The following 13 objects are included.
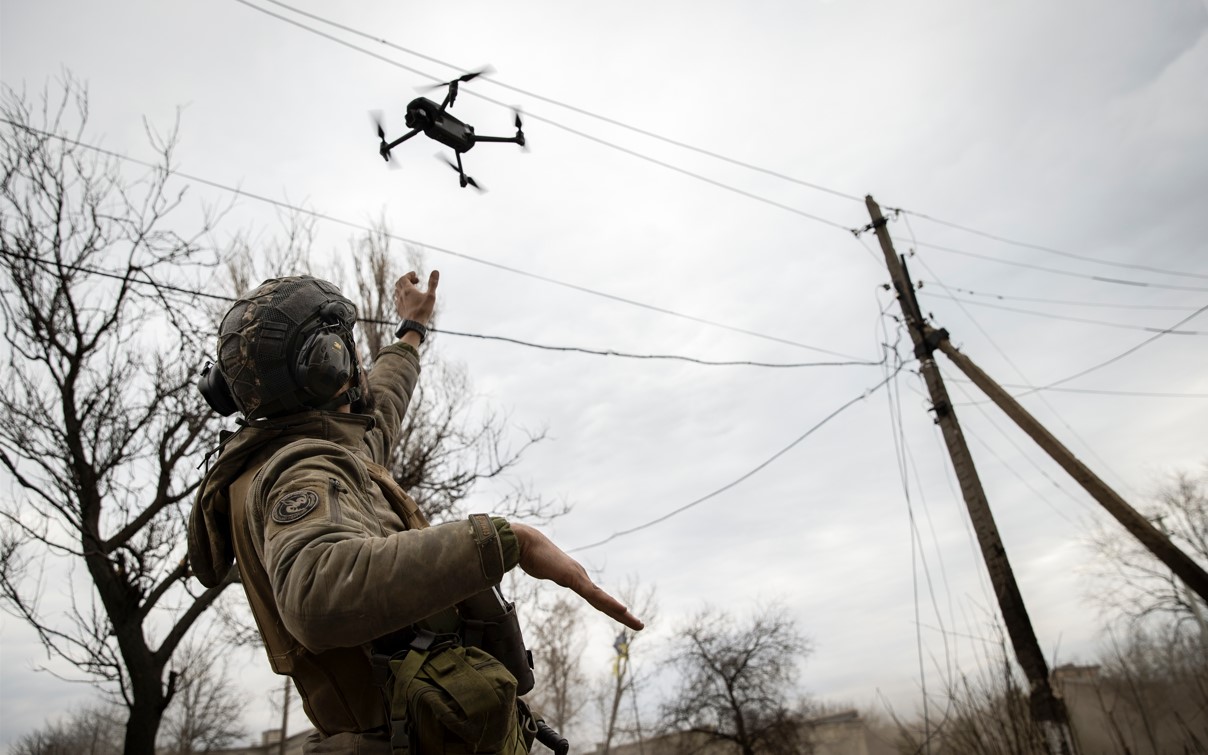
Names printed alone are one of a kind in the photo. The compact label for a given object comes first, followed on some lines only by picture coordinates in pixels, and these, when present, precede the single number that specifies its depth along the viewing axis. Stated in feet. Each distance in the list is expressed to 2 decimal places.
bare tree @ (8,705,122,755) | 52.37
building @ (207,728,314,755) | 120.02
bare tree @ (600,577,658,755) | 95.86
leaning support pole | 26.94
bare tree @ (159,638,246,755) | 93.04
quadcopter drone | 13.11
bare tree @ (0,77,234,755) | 26.94
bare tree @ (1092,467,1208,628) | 93.17
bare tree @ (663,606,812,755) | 67.15
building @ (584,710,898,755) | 126.11
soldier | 4.55
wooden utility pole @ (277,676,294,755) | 96.83
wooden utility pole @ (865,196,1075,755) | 29.12
